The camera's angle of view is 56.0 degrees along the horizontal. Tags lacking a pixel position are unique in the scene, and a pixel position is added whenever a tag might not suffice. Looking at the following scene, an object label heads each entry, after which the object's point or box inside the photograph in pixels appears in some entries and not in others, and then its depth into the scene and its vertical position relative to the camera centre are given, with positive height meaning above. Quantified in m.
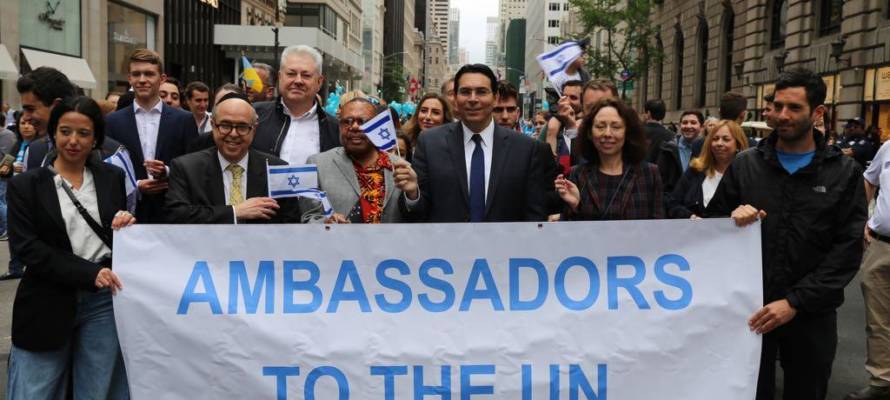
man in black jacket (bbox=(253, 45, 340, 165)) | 5.27 +0.16
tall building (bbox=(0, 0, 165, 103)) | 24.80 +3.42
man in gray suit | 4.52 -0.18
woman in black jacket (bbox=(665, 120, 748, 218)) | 6.36 -0.11
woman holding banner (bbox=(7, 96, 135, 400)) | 3.70 -0.56
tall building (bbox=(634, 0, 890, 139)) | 22.06 +3.62
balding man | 4.01 -0.21
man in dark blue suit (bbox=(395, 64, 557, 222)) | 4.36 -0.12
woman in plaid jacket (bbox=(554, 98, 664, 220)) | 4.35 -0.14
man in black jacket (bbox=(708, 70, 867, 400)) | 3.96 -0.35
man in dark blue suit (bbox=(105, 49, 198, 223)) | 5.41 +0.10
